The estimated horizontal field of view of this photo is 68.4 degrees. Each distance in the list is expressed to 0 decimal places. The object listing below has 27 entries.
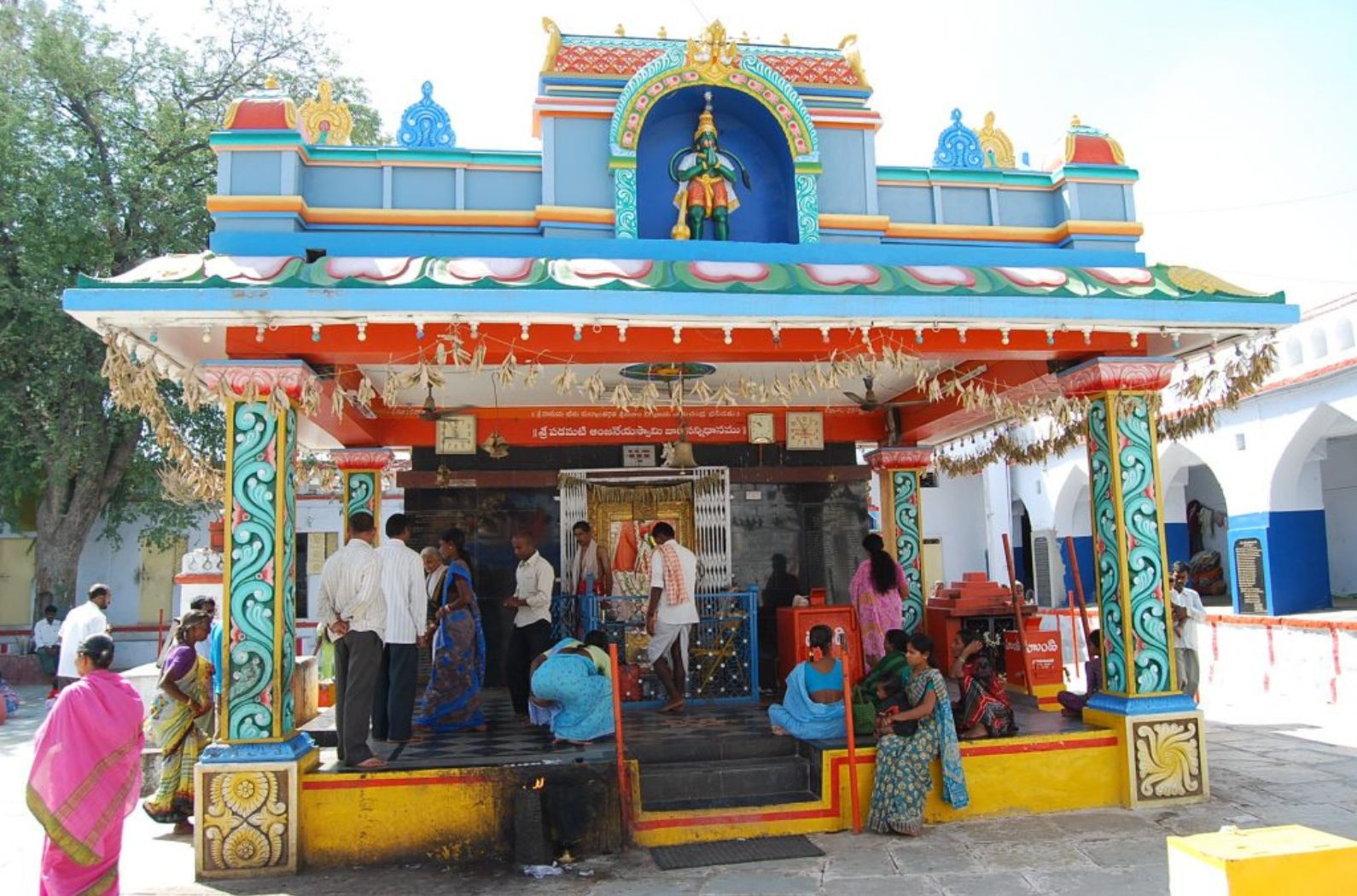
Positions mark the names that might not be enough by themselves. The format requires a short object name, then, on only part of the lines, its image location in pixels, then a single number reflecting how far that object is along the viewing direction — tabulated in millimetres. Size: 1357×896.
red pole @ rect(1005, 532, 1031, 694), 9555
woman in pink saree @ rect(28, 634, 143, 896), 4699
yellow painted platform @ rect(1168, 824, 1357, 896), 2732
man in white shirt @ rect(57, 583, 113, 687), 12000
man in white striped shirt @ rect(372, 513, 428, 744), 6945
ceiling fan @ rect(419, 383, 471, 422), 8477
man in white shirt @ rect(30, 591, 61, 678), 17125
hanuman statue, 7852
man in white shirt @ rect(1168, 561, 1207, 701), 8641
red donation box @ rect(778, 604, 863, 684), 9242
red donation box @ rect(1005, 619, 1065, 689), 9852
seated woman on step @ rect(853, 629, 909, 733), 7043
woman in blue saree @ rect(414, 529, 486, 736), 8016
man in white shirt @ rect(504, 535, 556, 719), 8453
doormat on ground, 6000
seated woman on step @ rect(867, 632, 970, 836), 6414
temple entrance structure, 6062
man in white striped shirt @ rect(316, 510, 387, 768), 6582
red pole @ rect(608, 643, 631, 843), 6301
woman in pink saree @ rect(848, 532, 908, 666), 9016
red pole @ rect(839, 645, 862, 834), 6520
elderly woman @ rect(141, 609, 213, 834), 6977
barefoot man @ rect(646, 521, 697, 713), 8461
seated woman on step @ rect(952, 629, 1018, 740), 7082
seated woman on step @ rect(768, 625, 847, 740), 7043
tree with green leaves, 16812
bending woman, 7117
